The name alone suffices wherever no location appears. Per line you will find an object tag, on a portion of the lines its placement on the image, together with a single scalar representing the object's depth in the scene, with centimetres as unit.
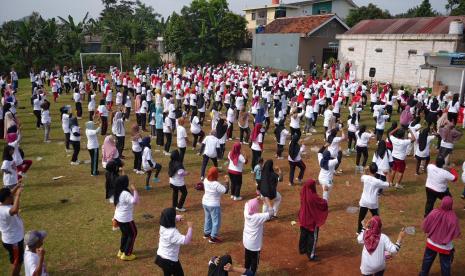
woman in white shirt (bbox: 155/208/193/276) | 541
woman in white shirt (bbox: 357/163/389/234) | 714
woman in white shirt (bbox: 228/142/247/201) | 877
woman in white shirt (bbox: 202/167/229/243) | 705
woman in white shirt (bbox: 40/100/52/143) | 1332
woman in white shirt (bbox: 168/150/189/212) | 808
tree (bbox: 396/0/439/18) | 4284
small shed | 3378
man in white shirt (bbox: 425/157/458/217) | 759
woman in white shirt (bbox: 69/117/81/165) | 1130
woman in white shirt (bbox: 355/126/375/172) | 1088
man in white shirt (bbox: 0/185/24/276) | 586
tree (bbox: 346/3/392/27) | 3941
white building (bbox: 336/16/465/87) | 2375
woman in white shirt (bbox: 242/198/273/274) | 588
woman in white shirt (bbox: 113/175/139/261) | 648
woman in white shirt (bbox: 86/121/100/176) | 1062
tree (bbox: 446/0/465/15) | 3624
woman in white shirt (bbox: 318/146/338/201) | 838
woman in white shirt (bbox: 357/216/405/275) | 524
